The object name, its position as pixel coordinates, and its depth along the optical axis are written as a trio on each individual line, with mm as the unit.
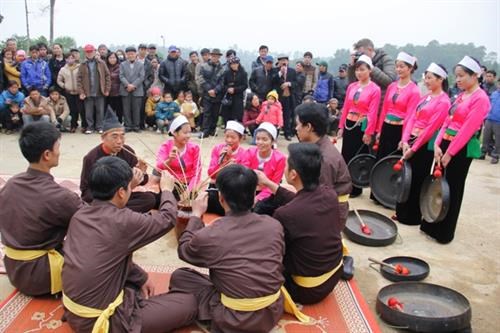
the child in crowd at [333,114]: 10358
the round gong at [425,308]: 2932
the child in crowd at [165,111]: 9469
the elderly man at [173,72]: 9711
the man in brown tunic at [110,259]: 2441
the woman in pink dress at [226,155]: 4699
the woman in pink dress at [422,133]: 4543
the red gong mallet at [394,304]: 3232
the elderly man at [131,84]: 9195
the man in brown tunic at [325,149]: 3557
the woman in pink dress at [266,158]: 4543
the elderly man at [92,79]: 8938
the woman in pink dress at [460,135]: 4113
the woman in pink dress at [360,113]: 5305
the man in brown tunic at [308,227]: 2957
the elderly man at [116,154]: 4043
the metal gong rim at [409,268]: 3729
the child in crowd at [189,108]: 9617
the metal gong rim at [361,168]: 5734
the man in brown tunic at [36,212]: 2855
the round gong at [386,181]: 5344
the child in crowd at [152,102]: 9695
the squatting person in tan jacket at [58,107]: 8953
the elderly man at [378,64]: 5715
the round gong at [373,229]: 4438
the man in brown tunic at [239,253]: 2561
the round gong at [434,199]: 4301
